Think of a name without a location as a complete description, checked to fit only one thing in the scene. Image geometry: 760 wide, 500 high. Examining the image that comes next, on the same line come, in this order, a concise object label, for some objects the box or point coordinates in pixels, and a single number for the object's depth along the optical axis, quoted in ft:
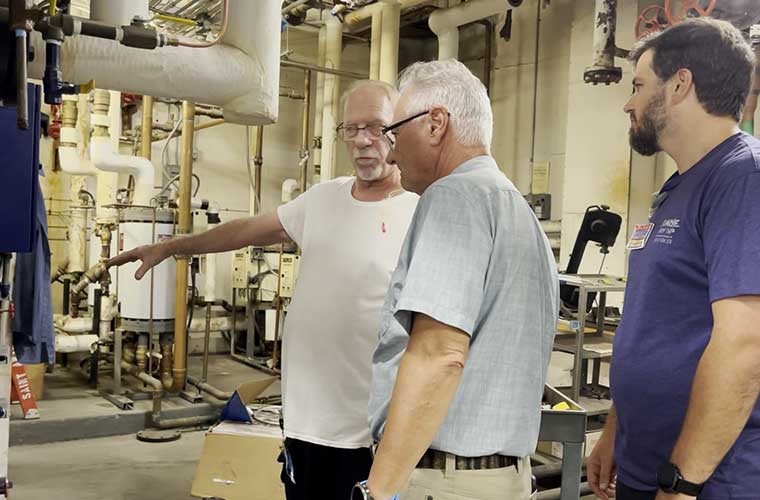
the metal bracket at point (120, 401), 13.03
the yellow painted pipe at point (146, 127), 15.46
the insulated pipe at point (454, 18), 14.34
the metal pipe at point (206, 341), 14.86
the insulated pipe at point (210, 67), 6.25
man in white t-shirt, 5.28
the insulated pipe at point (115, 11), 5.99
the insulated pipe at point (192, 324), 15.23
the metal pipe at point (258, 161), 18.19
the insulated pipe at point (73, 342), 14.61
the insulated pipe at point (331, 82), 16.92
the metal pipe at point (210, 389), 13.79
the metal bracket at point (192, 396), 13.87
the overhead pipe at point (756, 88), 8.00
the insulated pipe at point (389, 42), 15.28
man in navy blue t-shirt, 3.36
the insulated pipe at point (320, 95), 17.71
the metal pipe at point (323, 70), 15.98
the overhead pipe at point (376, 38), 15.66
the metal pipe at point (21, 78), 3.89
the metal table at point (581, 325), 9.70
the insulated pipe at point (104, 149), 14.01
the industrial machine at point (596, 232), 11.12
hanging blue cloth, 8.04
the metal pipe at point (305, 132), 18.13
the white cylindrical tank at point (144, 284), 14.03
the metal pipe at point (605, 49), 11.53
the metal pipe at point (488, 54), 17.33
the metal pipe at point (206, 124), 15.90
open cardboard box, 8.42
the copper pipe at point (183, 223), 13.71
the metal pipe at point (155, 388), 12.89
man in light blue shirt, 3.33
